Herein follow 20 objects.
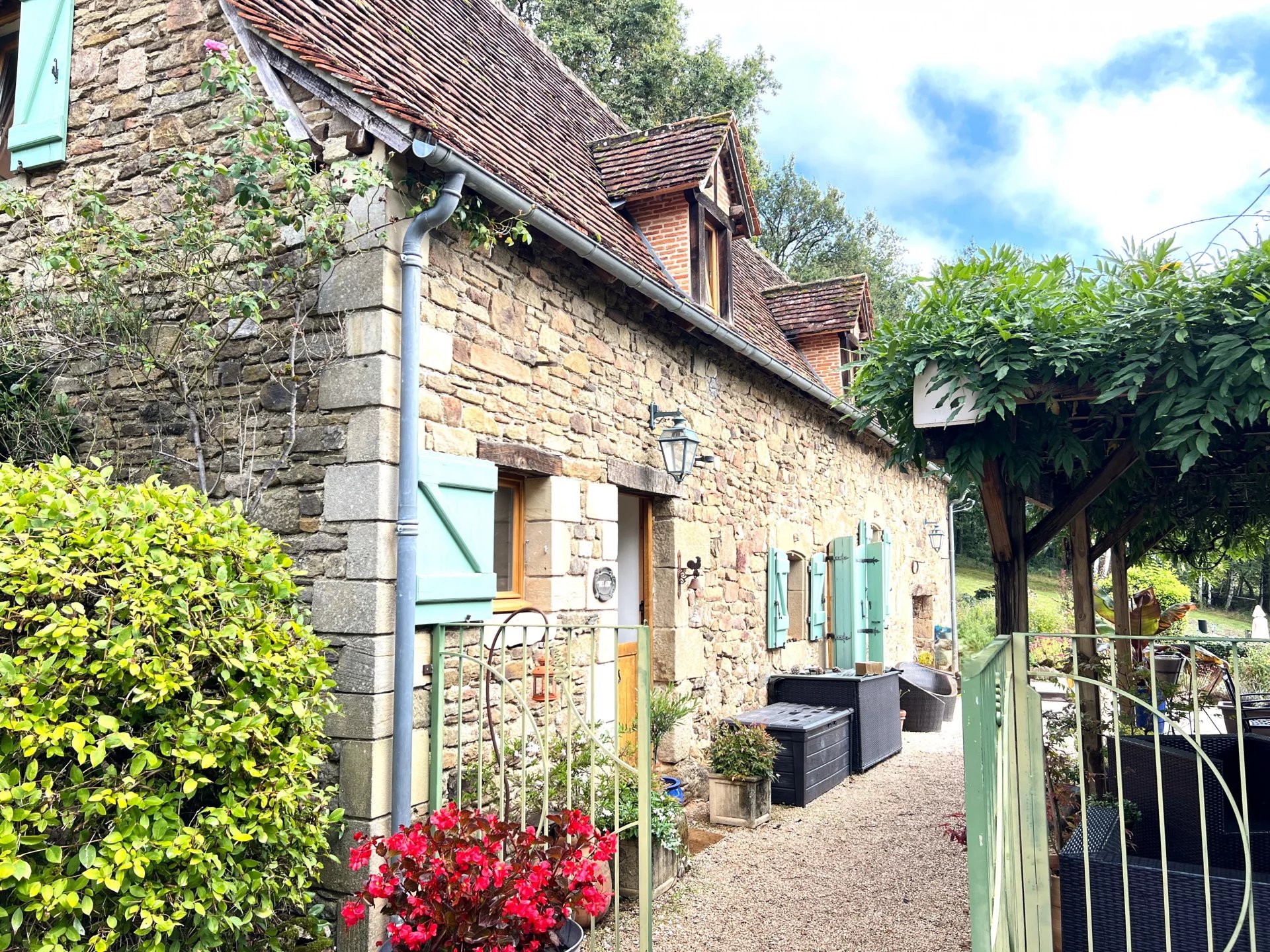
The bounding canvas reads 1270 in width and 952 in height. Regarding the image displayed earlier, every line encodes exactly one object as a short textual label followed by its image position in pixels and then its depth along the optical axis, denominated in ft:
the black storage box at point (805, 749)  23.77
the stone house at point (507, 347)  14.32
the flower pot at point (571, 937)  11.80
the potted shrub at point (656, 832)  16.24
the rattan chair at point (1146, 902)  10.69
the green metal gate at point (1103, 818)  7.25
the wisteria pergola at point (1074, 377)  11.77
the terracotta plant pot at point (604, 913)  14.73
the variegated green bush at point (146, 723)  9.29
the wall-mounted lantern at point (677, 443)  21.91
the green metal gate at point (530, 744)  13.42
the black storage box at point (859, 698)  27.32
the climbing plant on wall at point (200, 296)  14.20
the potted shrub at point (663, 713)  21.42
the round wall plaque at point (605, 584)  19.63
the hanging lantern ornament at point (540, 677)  17.51
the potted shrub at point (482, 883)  11.03
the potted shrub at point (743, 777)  21.77
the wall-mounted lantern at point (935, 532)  49.49
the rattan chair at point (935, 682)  37.24
